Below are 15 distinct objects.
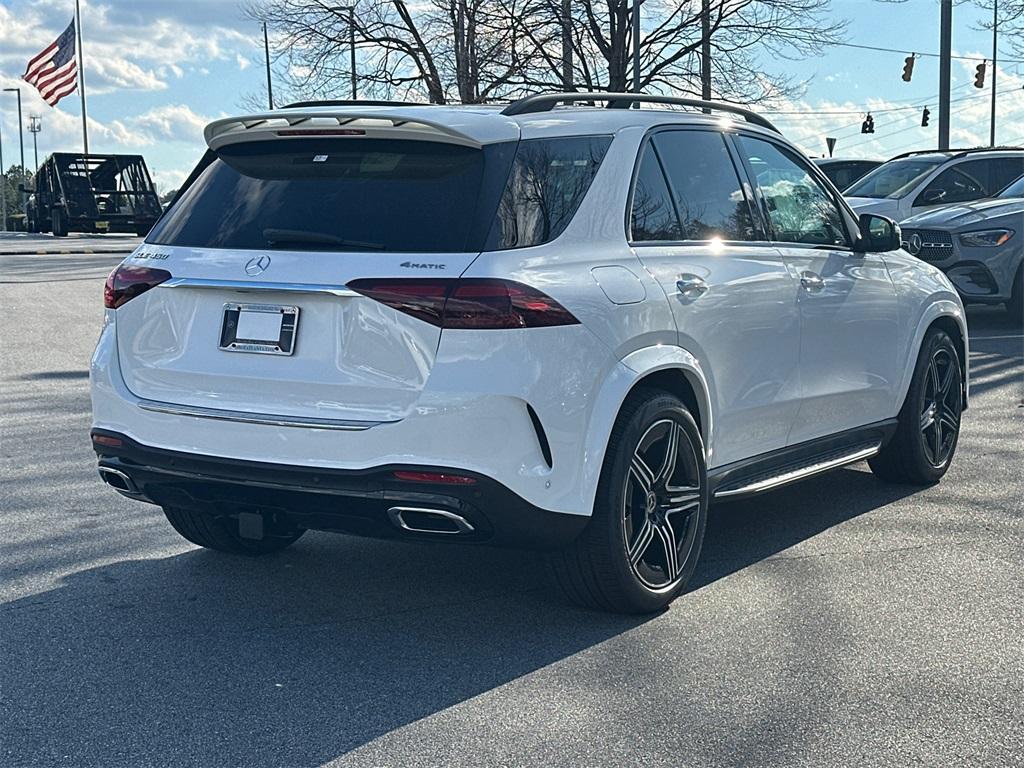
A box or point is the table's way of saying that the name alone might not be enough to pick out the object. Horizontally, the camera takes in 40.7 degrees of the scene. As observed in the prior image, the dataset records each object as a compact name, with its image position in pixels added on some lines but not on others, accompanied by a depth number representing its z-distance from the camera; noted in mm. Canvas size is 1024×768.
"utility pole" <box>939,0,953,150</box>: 25719
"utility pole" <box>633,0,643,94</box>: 28219
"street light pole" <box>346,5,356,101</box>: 35406
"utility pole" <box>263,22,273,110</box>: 49912
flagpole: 53531
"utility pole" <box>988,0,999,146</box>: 24656
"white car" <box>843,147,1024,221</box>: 16906
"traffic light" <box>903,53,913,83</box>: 35719
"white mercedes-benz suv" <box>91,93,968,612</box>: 4234
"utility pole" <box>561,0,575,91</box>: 29984
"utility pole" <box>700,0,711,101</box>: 30328
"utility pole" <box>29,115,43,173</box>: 133875
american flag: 43375
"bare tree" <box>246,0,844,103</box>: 30562
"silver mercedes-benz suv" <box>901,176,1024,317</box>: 13961
